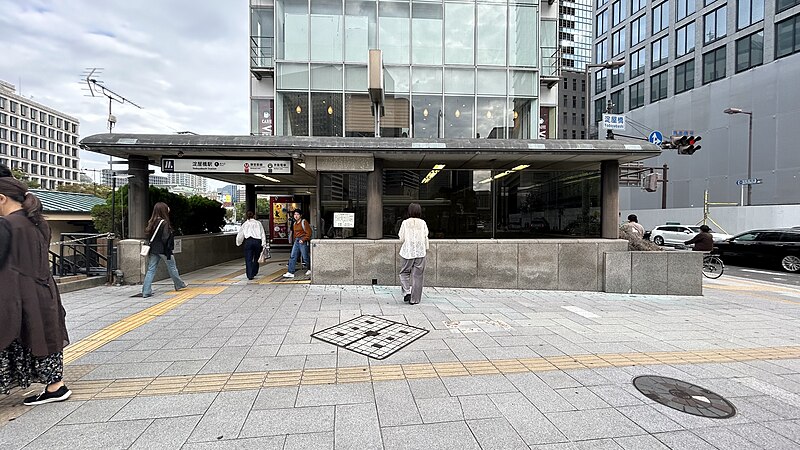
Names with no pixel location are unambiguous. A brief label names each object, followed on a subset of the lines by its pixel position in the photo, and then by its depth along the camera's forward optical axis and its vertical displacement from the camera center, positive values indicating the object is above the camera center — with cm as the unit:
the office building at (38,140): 8019 +1761
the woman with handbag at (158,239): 695 -50
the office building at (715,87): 2714 +1175
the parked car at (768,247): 1399 -128
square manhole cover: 442 -163
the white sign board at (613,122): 1481 +391
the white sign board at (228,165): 820 +111
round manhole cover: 310 -167
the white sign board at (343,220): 824 -13
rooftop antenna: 1097 +388
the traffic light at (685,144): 1358 +276
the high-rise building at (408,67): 1562 +651
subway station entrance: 760 +95
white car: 2322 -118
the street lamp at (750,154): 2722 +479
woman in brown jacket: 279 -73
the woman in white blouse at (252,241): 870 -67
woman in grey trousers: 652 -66
